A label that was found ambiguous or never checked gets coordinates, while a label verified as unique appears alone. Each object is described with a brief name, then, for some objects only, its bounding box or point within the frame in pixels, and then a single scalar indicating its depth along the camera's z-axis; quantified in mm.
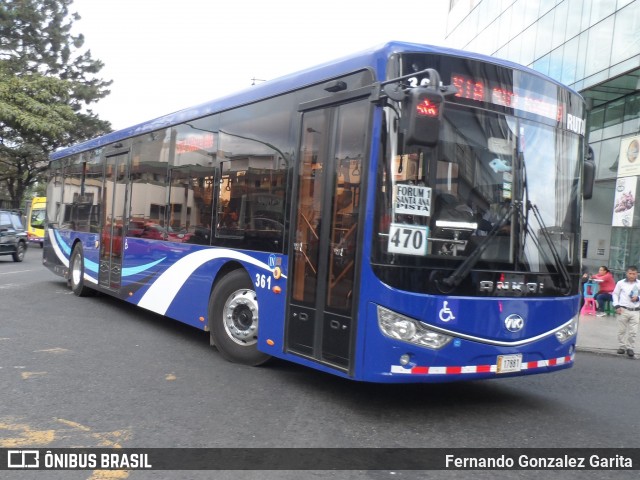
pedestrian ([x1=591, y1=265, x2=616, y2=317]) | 15891
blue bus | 4961
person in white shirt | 10375
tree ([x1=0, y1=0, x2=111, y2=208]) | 30203
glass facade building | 18141
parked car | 21500
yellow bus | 33688
